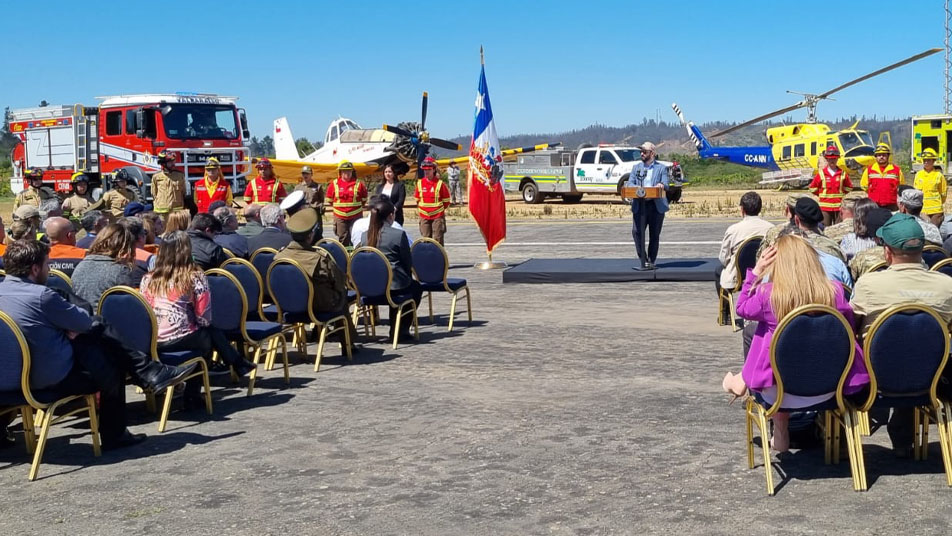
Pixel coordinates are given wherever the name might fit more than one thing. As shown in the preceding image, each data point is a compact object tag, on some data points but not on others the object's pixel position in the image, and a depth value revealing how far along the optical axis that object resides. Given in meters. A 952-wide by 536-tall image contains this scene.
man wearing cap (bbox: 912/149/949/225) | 13.23
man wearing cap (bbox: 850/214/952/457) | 4.89
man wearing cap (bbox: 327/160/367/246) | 13.61
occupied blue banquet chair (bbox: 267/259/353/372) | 7.93
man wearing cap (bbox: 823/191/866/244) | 8.37
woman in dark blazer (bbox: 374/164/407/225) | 13.62
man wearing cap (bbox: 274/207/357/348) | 8.05
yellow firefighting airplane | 34.16
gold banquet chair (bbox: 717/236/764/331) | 8.55
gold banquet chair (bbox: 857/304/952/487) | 4.62
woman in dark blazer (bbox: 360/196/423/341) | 9.16
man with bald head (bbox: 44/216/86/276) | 8.16
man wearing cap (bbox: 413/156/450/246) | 13.73
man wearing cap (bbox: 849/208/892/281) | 6.77
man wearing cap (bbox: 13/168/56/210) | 15.12
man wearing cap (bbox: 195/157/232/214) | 14.16
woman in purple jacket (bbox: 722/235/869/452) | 4.73
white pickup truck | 32.38
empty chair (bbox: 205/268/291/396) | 7.05
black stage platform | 13.06
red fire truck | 22.89
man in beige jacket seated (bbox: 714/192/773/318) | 8.83
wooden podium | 12.62
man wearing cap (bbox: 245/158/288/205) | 13.66
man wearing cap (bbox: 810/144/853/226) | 13.54
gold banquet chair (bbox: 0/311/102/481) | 5.08
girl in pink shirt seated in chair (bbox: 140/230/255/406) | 6.38
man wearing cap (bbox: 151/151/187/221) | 14.09
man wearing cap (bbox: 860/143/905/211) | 13.52
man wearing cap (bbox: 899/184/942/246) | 8.90
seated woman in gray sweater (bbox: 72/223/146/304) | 6.41
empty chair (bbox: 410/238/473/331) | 9.79
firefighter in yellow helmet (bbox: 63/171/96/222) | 14.35
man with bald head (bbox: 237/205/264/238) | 10.48
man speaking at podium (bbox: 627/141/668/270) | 12.75
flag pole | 15.39
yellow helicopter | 36.69
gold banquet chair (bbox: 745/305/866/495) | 4.60
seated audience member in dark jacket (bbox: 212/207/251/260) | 9.41
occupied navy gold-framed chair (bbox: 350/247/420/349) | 8.88
